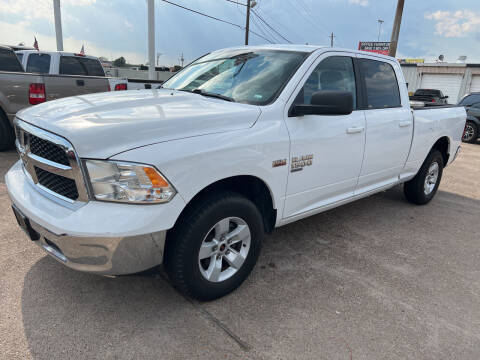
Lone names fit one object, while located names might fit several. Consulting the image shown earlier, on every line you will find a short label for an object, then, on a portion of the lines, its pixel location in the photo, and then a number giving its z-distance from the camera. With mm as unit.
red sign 37781
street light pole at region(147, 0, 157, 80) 16562
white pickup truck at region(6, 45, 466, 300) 2006
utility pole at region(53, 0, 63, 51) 17781
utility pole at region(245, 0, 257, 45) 27764
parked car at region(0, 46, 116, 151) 5859
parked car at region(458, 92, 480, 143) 12359
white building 27203
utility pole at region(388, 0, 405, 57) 16531
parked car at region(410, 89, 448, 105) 16578
